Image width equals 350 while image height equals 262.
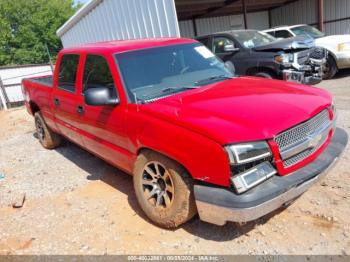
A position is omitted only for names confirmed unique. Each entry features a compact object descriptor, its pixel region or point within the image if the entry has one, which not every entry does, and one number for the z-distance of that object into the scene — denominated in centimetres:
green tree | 3247
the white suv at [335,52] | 909
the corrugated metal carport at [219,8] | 1546
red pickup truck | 255
